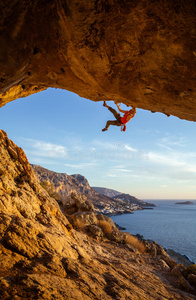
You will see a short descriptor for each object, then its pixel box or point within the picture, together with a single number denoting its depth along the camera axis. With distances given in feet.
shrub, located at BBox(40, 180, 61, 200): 61.31
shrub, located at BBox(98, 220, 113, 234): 41.37
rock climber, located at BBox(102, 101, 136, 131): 22.85
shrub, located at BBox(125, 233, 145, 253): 38.99
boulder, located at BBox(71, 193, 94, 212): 51.01
